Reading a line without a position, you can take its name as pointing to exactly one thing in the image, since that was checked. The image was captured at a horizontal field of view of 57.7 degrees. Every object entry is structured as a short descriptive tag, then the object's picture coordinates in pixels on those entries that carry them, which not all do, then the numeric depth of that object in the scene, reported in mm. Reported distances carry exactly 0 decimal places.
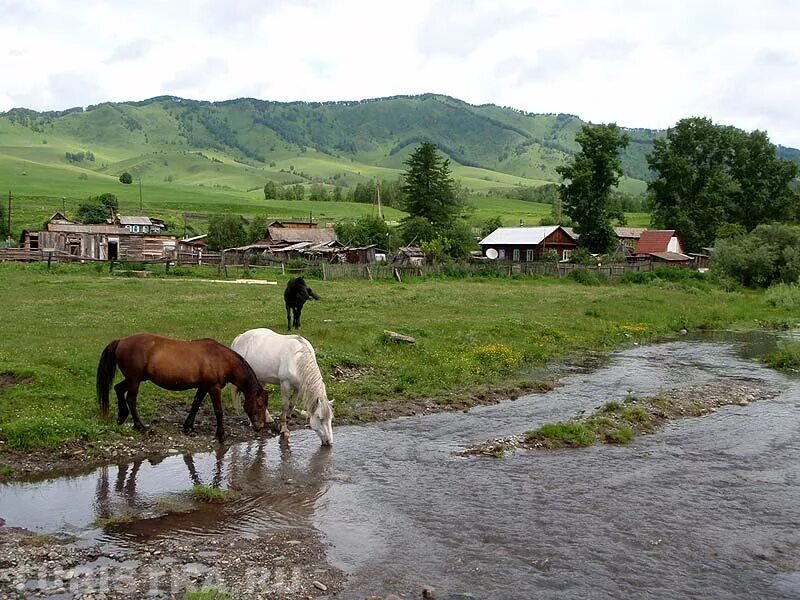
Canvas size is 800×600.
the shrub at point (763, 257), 57266
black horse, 27250
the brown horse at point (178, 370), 14352
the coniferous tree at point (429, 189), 83688
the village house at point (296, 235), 88375
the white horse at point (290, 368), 15062
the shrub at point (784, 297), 45188
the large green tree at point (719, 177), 87312
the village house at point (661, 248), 78938
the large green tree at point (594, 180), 76438
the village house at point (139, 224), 86312
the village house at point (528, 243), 82562
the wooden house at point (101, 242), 72875
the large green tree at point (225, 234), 95125
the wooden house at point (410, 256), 72188
